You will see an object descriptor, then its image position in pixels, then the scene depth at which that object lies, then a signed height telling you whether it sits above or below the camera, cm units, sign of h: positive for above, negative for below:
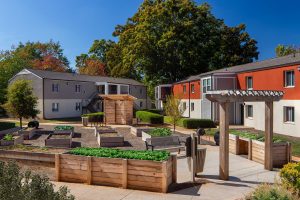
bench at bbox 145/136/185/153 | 1381 -250
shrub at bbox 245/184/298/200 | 571 -234
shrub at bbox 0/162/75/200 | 388 -151
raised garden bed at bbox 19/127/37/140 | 1845 -258
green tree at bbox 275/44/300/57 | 4710 +1128
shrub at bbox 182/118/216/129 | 2399 -219
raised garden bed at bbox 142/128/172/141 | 1564 -218
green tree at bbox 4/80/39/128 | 2185 +9
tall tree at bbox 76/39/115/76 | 5525 +1044
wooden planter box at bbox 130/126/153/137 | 1939 -246
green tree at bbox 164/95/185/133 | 2077 -72
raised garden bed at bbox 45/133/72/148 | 1513 -266
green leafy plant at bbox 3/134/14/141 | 1497 -238
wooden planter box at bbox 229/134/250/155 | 1249 -239
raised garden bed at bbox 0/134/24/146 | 1474 -254
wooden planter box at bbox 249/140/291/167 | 1054 -235
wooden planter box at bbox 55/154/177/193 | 757 -242
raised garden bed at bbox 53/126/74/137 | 1830 -236
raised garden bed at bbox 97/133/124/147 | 1579 -271
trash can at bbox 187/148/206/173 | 903 -228
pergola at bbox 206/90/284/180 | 878 -15
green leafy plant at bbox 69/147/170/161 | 799 -190
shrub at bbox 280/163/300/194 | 679 -225
